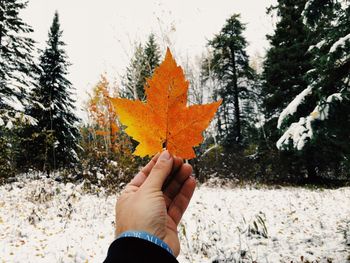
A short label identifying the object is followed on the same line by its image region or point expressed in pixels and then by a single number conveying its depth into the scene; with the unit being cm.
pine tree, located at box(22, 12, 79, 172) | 1647
